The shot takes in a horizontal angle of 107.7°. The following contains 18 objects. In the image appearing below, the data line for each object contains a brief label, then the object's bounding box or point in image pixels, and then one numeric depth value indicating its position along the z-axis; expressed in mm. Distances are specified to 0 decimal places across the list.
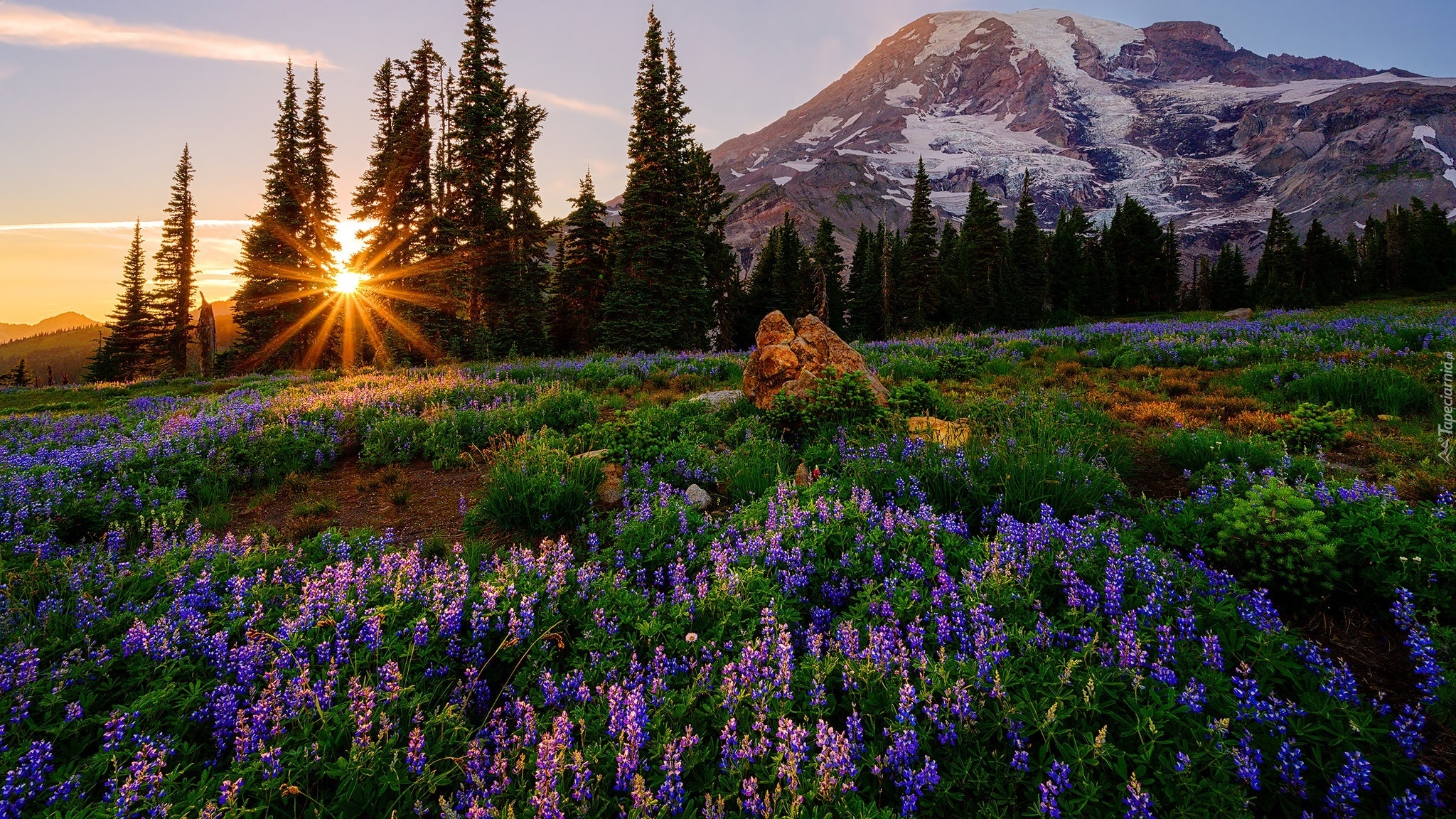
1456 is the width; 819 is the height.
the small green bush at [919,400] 6973
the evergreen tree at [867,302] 61594
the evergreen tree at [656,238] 28328
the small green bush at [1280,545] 2949
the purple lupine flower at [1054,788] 1877
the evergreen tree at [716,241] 40938
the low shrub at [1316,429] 5379
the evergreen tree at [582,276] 36531
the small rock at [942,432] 5262
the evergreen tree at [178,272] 40406
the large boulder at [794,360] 7934
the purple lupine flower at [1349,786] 1893
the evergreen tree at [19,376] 43512
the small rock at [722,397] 8609
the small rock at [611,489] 5086
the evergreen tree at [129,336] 41594
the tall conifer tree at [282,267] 33125
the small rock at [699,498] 4828
